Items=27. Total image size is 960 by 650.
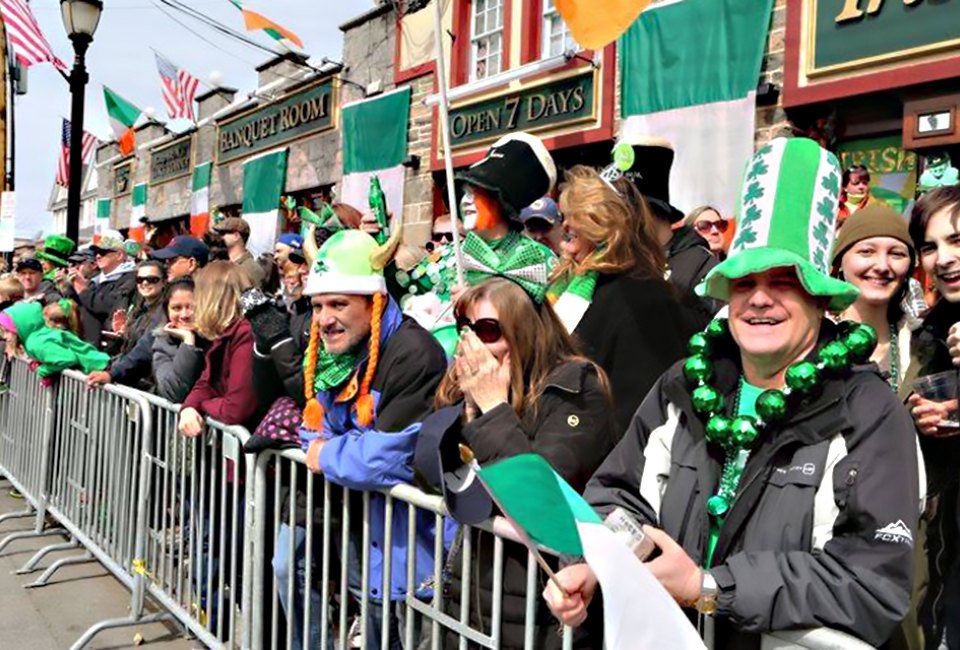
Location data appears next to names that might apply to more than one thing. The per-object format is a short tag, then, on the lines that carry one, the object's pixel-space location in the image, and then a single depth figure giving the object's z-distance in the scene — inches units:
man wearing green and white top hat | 68.9
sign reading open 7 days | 390.6
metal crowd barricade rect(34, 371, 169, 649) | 183.2
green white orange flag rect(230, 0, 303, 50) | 522.6
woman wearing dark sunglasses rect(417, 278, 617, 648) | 91.7
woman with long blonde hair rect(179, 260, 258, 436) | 159.9
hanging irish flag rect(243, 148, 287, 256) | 642.5
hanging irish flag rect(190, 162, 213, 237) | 783.7
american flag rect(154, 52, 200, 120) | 698.2
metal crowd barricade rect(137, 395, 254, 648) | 150.5
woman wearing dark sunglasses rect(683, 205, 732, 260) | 233.6
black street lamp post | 409.1
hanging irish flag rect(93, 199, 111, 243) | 1114.1
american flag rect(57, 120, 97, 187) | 872.8
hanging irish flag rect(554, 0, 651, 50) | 134.7
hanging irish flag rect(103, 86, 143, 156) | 742.5
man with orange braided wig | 113.7
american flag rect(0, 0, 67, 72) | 493.4
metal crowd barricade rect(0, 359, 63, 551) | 243.0
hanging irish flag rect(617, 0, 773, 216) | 311.1
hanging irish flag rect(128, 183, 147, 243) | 959.6
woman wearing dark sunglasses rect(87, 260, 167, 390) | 207.9
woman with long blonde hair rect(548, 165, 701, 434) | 118.1
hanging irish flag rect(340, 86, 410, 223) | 510.3
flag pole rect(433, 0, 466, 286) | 129.0
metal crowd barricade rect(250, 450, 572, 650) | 96.3
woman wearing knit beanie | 114.2
